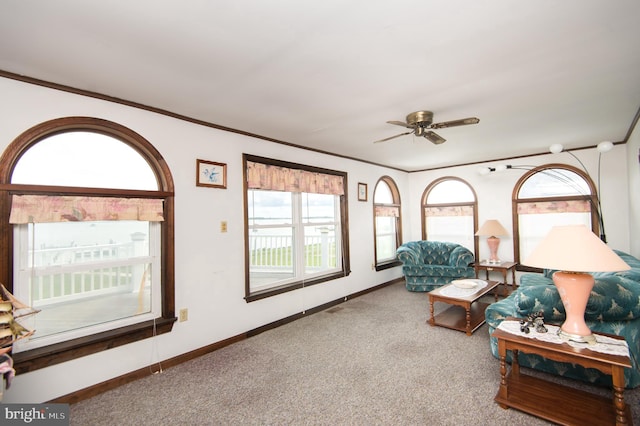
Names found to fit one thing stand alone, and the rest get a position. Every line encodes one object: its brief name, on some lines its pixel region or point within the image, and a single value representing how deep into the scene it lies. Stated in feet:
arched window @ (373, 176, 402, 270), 18.67
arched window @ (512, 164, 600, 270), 15.83
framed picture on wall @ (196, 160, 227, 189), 10.09
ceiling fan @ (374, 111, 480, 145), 9.58
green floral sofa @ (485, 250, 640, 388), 6.84
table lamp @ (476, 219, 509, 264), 16.94
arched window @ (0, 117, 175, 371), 7.00
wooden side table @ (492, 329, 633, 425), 5.57
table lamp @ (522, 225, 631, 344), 5.99
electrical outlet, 9.43
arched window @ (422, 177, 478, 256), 19.45
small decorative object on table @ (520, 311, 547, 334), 6.83
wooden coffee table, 11.08
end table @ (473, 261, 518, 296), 15.72
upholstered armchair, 16.56
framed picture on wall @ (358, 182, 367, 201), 17.20
